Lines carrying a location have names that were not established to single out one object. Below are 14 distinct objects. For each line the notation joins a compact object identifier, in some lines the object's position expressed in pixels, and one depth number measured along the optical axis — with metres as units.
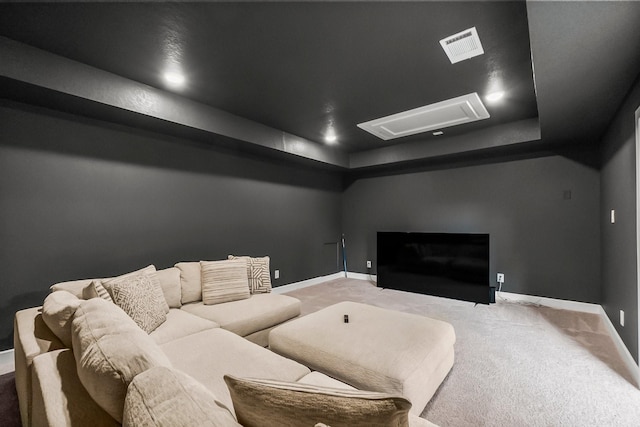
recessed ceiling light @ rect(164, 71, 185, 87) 2.65
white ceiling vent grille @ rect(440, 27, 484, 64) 2.09
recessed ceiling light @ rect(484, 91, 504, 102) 3.07
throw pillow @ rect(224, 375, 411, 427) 0.65
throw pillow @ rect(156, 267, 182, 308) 2.69
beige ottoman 1.64
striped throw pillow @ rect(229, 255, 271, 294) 3.24
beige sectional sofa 0.72
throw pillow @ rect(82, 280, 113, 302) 1.94
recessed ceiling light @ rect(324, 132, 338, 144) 4.52
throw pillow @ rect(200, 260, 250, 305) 2.85
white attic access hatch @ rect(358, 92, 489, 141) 3.30
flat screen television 4.34
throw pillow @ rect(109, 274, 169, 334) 2.01
